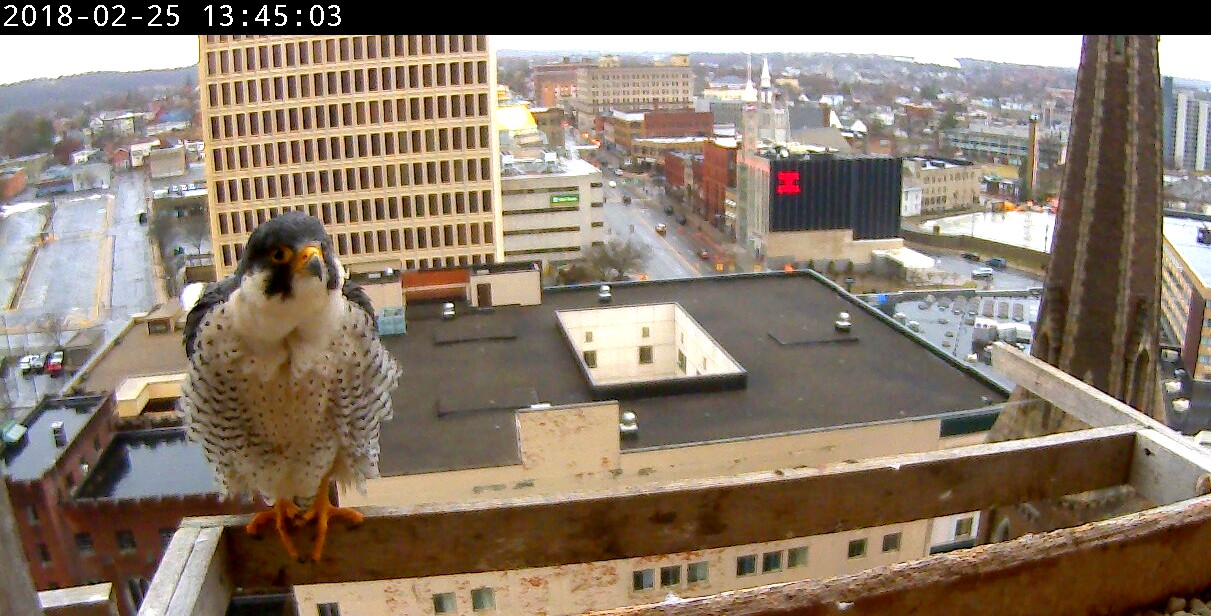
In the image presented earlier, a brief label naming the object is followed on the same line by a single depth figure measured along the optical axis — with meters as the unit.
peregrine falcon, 1.78
